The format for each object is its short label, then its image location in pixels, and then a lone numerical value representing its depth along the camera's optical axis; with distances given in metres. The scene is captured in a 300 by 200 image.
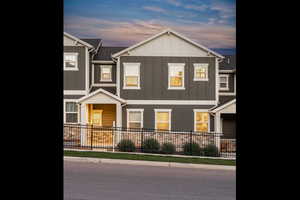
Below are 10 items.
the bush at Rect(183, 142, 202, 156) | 16.12
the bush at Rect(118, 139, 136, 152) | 16.33
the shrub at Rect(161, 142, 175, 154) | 16.06
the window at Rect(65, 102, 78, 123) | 19.48
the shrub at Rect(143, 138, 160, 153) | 16.34
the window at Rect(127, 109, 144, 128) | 19.09
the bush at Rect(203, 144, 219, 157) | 16.22
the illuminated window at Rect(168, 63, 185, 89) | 19.27
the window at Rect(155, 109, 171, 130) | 19.08
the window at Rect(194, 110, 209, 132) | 19.09
